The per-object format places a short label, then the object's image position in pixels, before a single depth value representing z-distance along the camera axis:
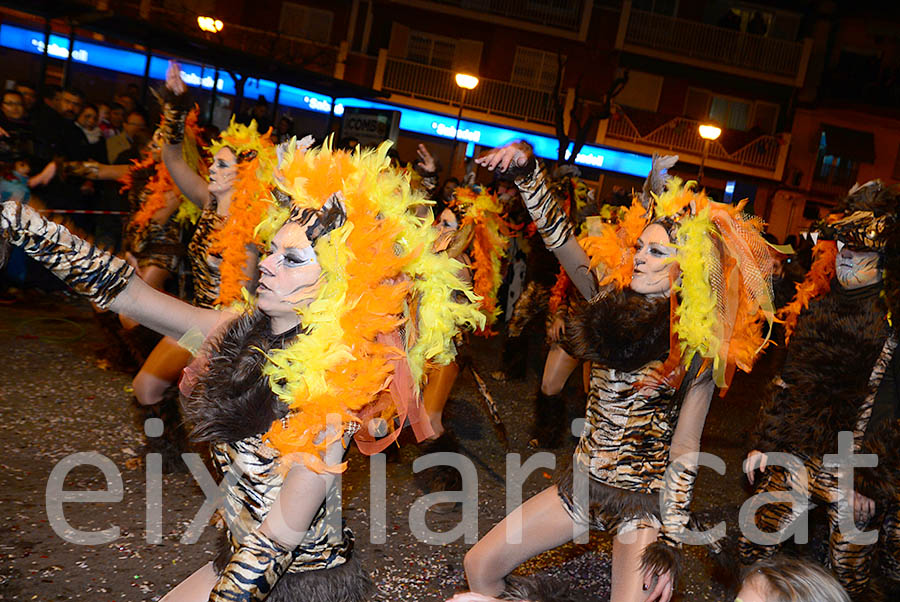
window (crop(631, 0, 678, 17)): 27.48
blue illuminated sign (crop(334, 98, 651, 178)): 25.34
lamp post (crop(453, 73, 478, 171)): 16.73
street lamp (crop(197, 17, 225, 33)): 14.89
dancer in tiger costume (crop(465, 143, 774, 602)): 2.91
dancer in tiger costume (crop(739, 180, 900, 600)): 3.82
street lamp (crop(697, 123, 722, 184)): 17.92
